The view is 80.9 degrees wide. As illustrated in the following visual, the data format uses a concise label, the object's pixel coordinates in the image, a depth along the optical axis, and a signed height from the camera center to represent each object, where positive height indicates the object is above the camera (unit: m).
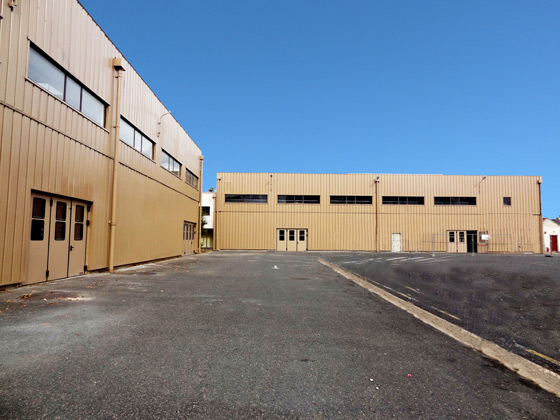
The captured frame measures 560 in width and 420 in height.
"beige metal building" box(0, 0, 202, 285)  7.99 +2.58
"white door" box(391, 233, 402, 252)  34.12 -0.76
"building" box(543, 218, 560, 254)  39.42 +0.40
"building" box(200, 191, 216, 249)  36.41 +1.38
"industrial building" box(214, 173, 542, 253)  34.22 +2.14
